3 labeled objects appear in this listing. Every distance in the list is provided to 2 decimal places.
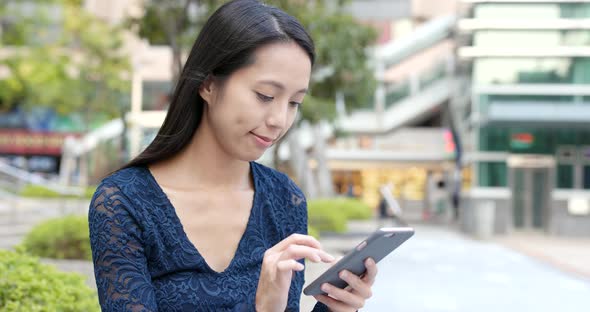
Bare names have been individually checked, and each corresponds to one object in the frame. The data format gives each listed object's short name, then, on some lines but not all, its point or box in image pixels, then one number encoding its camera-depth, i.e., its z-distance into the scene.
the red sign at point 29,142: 34.09
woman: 1.67
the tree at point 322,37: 12.03
